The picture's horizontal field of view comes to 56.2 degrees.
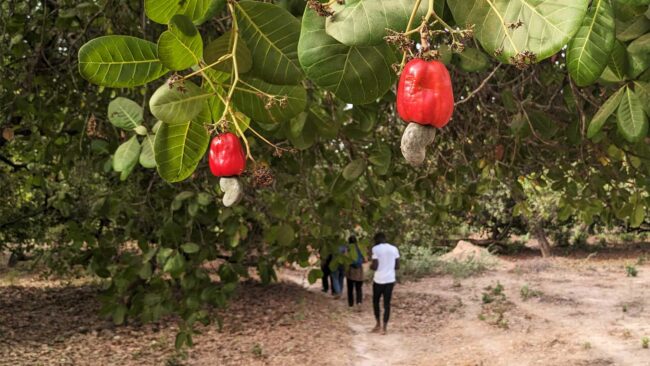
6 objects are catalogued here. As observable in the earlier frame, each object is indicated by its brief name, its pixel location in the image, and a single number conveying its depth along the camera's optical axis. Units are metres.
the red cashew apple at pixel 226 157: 0.94
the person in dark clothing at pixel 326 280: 10.17
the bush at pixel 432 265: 13.98
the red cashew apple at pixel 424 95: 0.67
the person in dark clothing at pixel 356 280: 9.08
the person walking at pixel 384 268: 7.36
